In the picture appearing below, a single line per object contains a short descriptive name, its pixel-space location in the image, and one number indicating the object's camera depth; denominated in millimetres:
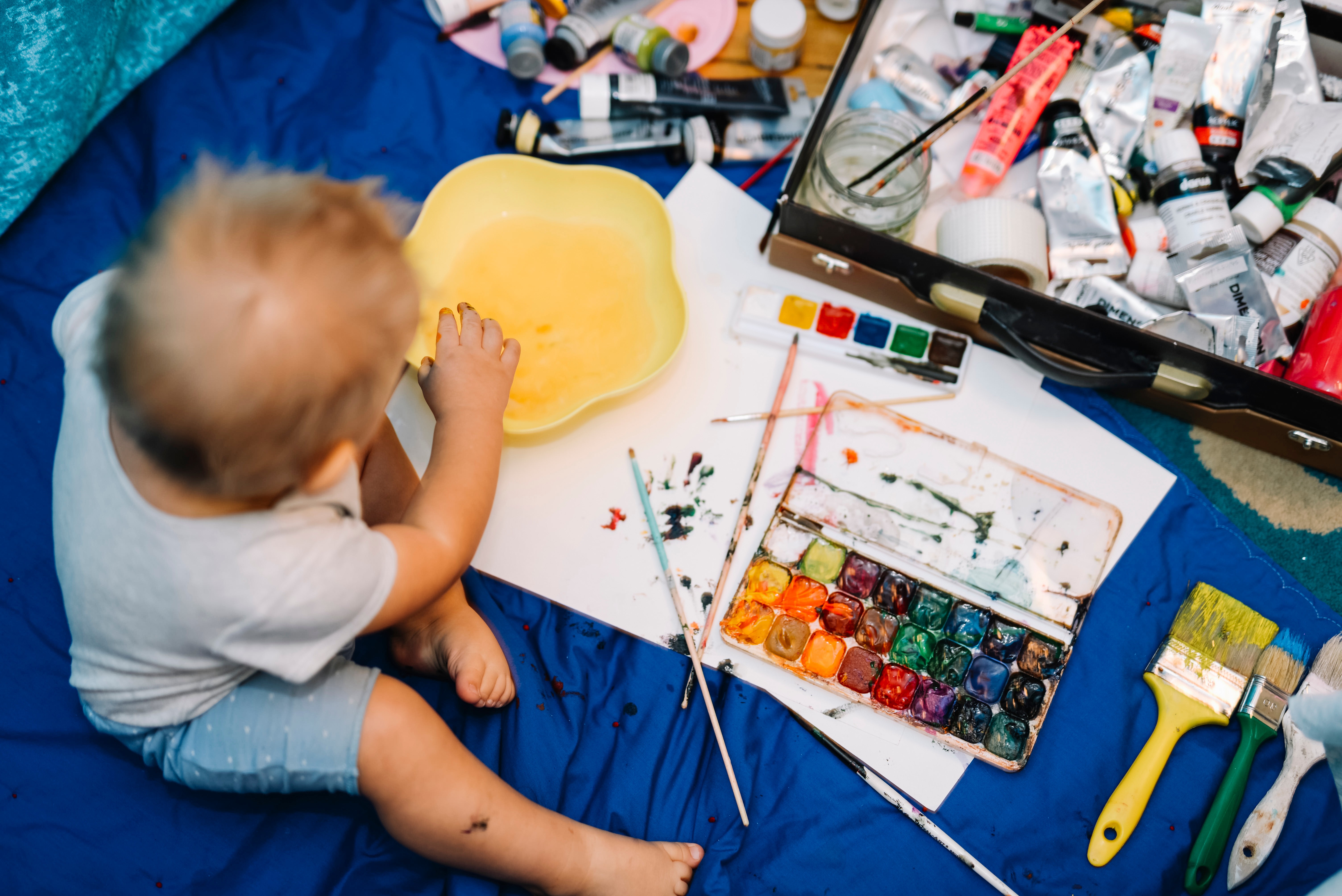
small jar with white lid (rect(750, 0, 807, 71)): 1166
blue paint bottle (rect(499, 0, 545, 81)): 1168
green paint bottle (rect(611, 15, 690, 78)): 1175
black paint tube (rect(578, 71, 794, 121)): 1163
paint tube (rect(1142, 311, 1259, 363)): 944
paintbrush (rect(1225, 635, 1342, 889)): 869
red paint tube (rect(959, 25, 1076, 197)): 1057
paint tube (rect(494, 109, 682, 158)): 1148
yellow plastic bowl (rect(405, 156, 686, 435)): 1005
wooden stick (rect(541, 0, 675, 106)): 1203
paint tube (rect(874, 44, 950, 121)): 1111
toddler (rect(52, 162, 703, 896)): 540
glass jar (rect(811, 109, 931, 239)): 967
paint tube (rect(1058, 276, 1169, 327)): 999
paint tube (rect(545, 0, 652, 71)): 1190
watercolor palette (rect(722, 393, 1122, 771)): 913
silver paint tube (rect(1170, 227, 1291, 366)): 960
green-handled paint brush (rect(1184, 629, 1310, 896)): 866
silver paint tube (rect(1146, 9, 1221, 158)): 1042
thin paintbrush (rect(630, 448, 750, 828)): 903
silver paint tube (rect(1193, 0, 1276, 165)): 1041
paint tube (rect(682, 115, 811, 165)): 1147
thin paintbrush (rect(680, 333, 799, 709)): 942
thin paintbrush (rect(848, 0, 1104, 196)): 926
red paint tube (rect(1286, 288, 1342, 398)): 931
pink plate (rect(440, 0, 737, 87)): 1228
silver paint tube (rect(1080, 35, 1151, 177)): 1062
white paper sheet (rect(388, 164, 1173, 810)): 944
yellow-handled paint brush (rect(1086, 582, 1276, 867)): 889
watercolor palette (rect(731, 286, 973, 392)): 1038
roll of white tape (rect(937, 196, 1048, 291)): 959
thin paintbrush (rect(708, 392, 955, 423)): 1014
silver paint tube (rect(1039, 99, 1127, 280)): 1012
